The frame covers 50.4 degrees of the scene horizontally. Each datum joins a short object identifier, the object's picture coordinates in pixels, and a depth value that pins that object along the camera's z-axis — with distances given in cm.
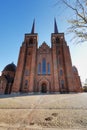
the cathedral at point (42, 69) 2133
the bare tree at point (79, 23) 468
